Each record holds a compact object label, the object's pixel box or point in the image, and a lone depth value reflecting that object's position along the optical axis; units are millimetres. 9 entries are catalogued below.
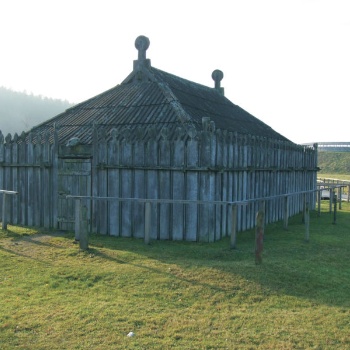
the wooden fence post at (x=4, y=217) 11430
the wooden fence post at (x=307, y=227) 10967
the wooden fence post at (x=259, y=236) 7871
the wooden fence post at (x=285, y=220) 13086
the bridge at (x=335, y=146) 77706
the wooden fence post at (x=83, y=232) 8977
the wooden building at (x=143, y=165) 10461
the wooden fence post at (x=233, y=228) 9203
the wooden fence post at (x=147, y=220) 9719
